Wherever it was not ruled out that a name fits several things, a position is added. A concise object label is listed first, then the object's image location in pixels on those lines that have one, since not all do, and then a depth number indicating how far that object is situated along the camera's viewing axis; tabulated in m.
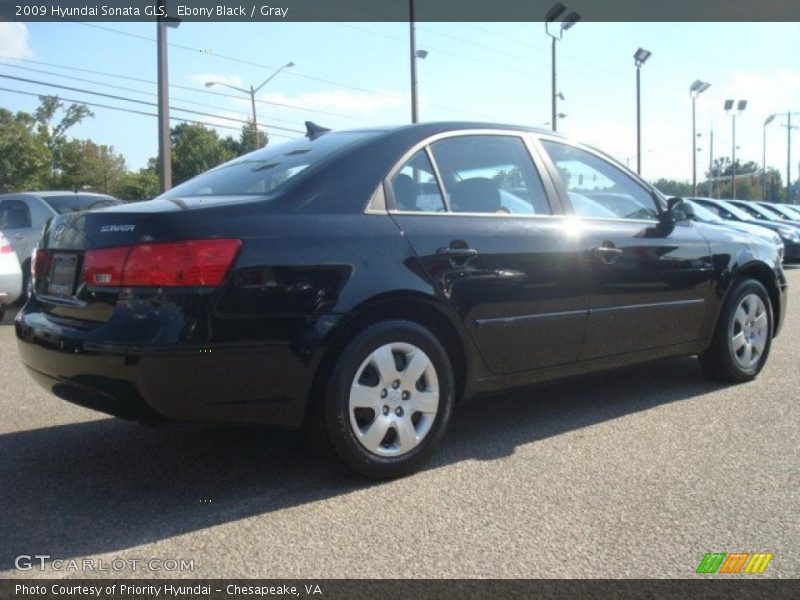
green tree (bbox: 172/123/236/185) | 82.50
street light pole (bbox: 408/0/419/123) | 21.28
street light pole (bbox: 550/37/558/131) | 27.55
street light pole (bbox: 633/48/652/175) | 31.19
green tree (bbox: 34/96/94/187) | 82.69
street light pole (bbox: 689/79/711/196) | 39.50
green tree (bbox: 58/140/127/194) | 83.94
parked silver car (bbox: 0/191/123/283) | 9.55
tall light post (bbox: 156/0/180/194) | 17.16
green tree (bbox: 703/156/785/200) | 105.81
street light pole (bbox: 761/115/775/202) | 65.62
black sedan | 3.00
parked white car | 7.87
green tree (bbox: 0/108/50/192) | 67.50
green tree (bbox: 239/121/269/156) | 59.78
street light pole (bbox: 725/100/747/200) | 51.25
